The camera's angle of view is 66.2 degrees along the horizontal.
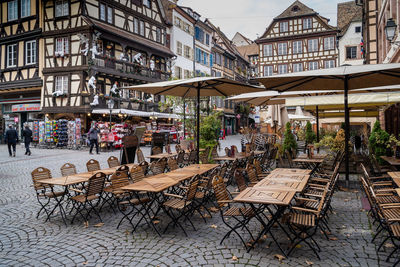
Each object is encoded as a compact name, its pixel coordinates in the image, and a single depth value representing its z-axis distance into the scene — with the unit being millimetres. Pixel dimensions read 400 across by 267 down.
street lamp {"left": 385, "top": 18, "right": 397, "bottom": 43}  9727
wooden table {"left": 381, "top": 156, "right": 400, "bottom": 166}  6396
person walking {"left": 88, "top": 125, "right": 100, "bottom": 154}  16453
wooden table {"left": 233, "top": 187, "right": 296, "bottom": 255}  3863
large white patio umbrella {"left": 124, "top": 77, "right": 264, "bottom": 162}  7434
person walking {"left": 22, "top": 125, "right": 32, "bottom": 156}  15789
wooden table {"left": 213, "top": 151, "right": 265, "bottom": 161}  8520
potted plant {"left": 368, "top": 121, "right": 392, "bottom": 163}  8250
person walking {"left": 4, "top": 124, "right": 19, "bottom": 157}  15289
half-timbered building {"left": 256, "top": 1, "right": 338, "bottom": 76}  38562
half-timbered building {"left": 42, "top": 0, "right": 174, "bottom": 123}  21234
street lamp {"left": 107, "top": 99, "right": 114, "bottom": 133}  21547
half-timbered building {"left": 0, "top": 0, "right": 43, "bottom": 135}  22859
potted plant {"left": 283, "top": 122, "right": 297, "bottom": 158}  10766
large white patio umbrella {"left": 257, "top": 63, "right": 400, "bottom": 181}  5709
